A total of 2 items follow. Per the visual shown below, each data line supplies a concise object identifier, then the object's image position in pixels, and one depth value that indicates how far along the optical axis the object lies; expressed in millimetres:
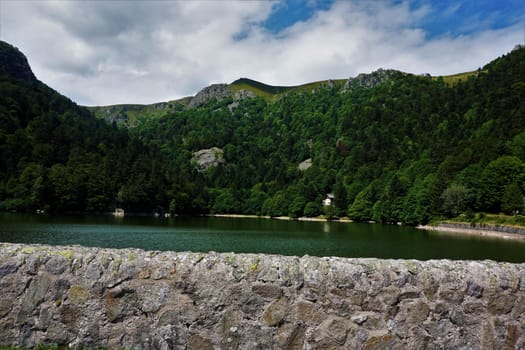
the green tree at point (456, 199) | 97000
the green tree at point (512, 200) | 85000
